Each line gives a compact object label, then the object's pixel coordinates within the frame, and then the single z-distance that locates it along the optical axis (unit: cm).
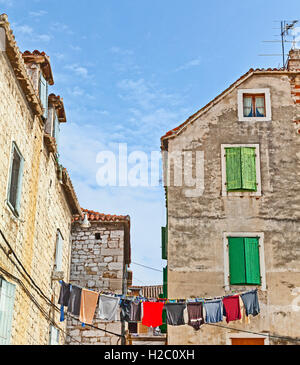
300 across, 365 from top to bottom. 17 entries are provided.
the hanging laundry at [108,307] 1596
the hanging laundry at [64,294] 1607
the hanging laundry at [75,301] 1603
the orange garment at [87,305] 1603
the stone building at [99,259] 2058
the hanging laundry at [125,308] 1605
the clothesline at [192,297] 1630
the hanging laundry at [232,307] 1633
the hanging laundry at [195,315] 1616
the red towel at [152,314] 1609
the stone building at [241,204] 1758
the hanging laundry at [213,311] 1622
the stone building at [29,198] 1254
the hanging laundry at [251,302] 1645
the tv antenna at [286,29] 2136
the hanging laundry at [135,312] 1605
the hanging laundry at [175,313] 1611
